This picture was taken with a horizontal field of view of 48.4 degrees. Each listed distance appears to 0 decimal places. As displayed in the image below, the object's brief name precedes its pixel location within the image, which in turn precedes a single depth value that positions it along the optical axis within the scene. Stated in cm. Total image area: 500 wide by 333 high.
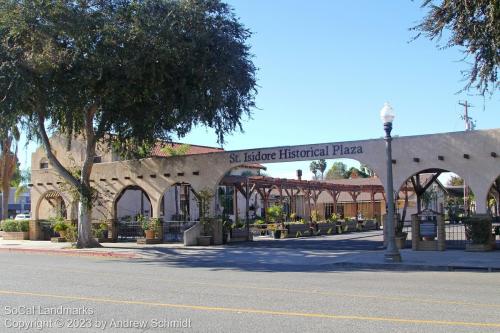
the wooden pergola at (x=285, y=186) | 3562
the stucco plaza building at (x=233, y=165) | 2156
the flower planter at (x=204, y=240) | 2762
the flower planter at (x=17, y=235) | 3594
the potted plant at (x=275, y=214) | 4124
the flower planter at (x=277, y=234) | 3425
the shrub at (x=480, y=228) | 2059
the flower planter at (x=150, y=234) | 2953
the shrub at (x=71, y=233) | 3060
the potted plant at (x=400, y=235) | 2300
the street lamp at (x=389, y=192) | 1808
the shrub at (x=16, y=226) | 3612
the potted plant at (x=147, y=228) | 2956
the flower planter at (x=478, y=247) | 2061
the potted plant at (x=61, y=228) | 3206
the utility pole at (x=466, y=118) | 5188
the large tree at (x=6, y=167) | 4553
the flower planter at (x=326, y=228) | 3849
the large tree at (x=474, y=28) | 1609
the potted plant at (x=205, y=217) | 2767
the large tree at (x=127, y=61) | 2269
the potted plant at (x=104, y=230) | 3169
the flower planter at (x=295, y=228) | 3506
